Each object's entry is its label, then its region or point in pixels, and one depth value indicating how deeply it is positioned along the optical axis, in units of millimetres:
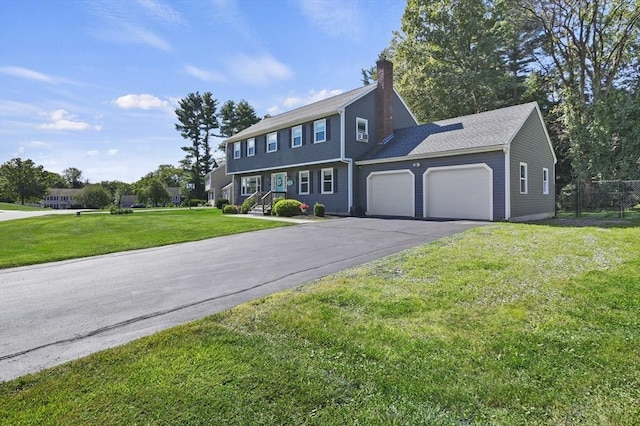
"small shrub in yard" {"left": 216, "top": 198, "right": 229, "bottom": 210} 30080
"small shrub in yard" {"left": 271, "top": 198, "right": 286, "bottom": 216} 19622
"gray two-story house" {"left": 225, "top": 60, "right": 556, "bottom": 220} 14445
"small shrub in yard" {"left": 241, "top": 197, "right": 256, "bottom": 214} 23016
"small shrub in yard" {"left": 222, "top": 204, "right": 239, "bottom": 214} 23750
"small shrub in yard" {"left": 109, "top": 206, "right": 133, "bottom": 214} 24266
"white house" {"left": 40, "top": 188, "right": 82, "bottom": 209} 78812
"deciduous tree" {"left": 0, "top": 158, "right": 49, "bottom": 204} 58312
